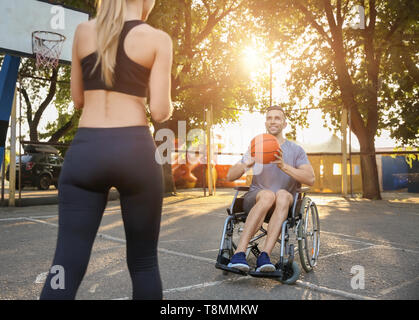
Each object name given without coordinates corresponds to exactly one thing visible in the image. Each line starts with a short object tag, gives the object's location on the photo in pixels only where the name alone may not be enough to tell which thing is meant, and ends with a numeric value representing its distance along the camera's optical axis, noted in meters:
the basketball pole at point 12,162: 10.70
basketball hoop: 8.82
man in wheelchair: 3.94
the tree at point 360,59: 14.23
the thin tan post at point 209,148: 15.30
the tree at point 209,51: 14.66
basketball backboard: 8.23
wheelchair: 3.86
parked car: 16.72
